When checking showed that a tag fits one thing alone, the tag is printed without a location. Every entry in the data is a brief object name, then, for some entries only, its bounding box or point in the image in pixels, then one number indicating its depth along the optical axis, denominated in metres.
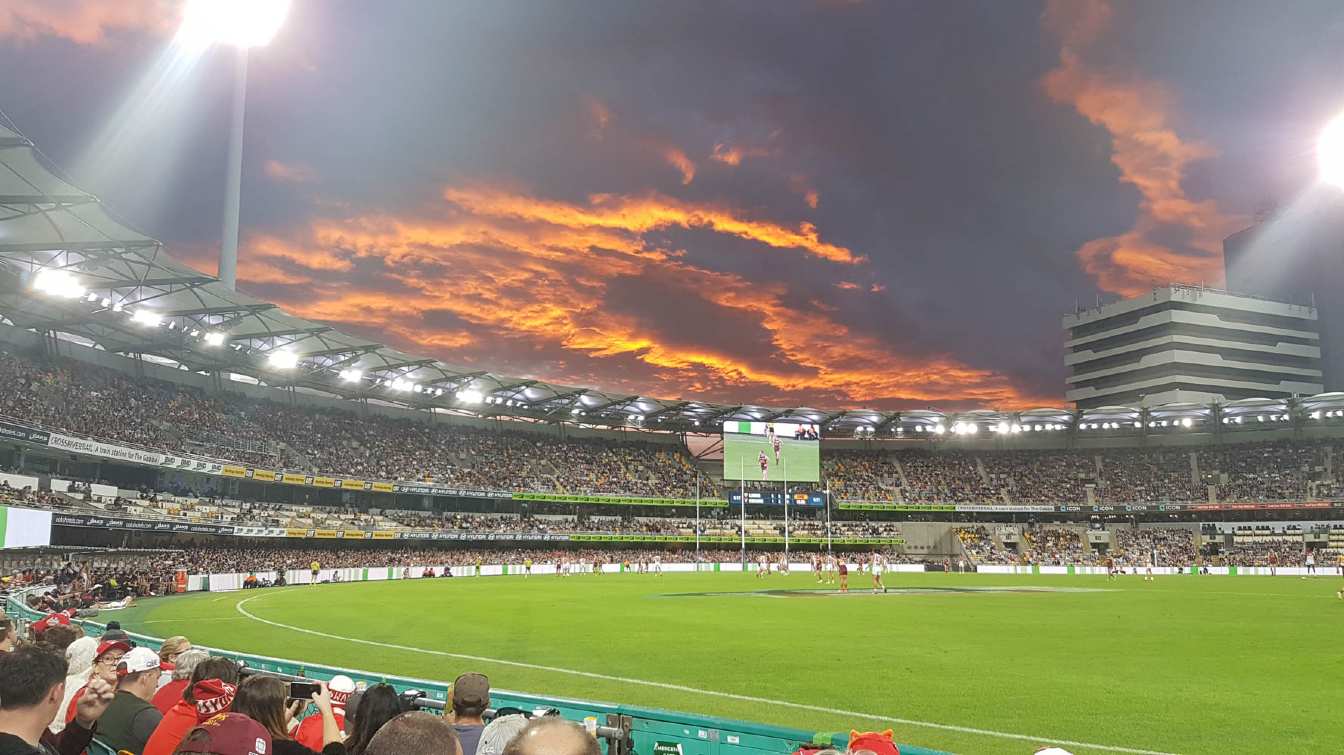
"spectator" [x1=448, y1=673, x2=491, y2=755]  5.37
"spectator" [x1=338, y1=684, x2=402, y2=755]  5.52
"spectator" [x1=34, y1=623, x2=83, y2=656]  8.56
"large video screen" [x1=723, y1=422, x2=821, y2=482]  93.38
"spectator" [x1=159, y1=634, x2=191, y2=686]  8.72
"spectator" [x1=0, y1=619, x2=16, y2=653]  9.25
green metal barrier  7.32
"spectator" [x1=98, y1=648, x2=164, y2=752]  6.16
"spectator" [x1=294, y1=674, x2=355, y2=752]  6.32
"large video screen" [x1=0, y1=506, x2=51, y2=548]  34.66
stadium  14.88
